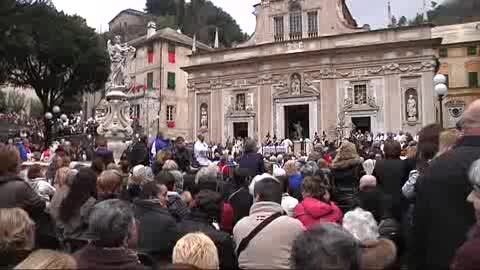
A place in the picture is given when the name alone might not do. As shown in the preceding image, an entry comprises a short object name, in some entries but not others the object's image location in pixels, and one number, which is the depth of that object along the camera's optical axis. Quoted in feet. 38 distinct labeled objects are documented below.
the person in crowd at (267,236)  13.09
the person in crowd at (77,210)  17.20
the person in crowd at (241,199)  20.22
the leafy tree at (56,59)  121.60
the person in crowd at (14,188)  15.20
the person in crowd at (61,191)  18.46
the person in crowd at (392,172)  19.56
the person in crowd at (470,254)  6.94
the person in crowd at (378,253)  10.43
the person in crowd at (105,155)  29.25
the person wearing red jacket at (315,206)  16.35
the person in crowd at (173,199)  17.47
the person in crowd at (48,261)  8.00
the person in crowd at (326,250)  8.24
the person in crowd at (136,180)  21.27
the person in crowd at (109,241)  11.05
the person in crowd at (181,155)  37.32
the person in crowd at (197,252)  10.25
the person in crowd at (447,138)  14.10
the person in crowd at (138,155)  38.96
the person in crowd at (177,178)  21.33
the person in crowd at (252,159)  29.07
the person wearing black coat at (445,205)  10.70
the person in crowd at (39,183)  21.91
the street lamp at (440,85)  54.54
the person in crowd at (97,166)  23.32
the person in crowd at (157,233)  15.38
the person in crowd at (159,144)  42.60
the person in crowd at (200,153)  41.75
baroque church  102.27
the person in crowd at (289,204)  19.44
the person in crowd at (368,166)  27.29
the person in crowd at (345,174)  22.62
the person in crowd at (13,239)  10.71
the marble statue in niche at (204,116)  128.06
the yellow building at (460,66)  154.40
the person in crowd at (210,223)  14.75
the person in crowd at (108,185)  17.83
